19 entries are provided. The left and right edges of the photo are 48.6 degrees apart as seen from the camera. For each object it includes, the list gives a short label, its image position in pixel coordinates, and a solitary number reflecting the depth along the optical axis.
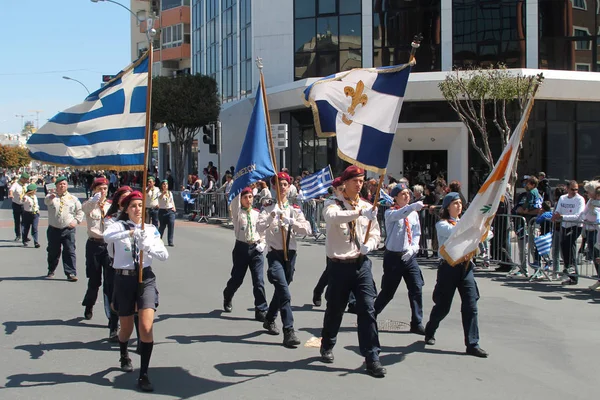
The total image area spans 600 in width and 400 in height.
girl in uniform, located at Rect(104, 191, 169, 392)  5.85
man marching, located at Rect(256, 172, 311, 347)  7.40
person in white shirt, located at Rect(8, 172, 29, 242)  16.80
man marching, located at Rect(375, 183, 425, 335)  7.88
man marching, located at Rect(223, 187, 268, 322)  8.27
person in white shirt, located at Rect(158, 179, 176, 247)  16.31
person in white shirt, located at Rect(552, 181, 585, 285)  11.09
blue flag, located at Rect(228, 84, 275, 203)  7.67
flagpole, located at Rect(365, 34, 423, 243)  5.95
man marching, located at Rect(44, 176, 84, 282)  10.84
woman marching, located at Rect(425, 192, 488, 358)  6.89
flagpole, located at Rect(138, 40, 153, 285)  5.98
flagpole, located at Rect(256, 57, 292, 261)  7.58
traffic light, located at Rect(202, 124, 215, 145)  23.81
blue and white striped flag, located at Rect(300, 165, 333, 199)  16.34
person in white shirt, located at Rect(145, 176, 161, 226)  15.96
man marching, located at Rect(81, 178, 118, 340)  8.12
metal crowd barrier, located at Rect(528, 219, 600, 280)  11.08
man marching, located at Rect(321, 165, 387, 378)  6.20
